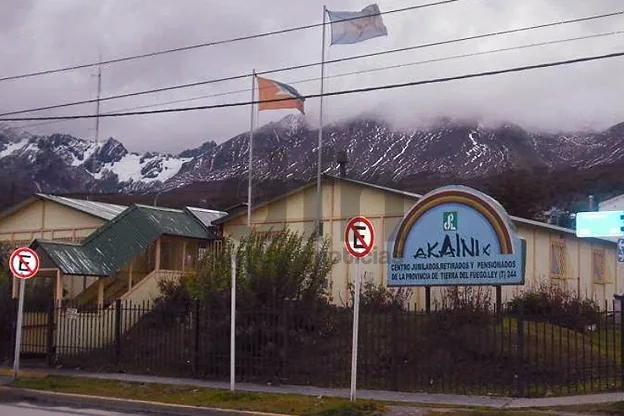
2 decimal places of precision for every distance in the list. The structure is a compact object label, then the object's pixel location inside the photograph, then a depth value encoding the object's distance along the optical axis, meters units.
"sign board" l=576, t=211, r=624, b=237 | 13.91
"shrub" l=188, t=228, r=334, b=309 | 19.72
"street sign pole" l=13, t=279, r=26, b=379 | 20.31
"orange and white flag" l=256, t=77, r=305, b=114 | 31.88
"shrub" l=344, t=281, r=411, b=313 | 22.73
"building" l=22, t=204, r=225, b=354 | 23.12
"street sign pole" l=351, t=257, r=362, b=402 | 15.21
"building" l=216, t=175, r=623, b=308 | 29.22
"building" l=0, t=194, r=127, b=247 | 33.28
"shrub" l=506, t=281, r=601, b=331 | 20.25
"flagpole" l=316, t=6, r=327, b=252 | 29.96
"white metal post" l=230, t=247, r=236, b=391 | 17.38
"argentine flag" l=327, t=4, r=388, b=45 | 26.39
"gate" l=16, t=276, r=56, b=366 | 22.86
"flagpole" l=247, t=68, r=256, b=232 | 32.00
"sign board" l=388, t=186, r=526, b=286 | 20.14
